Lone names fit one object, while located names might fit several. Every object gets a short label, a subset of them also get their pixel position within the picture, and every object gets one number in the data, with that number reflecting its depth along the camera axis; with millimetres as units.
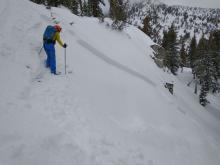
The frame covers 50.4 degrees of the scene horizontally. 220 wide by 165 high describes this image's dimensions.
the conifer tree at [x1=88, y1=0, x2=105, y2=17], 36600
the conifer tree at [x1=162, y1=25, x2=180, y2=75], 49012
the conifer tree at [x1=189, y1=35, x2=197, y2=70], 66762
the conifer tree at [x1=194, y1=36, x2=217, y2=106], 41594
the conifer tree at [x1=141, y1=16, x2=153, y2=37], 53656
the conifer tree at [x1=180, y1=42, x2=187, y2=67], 72494
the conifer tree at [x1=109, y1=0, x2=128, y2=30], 21719
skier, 9898
